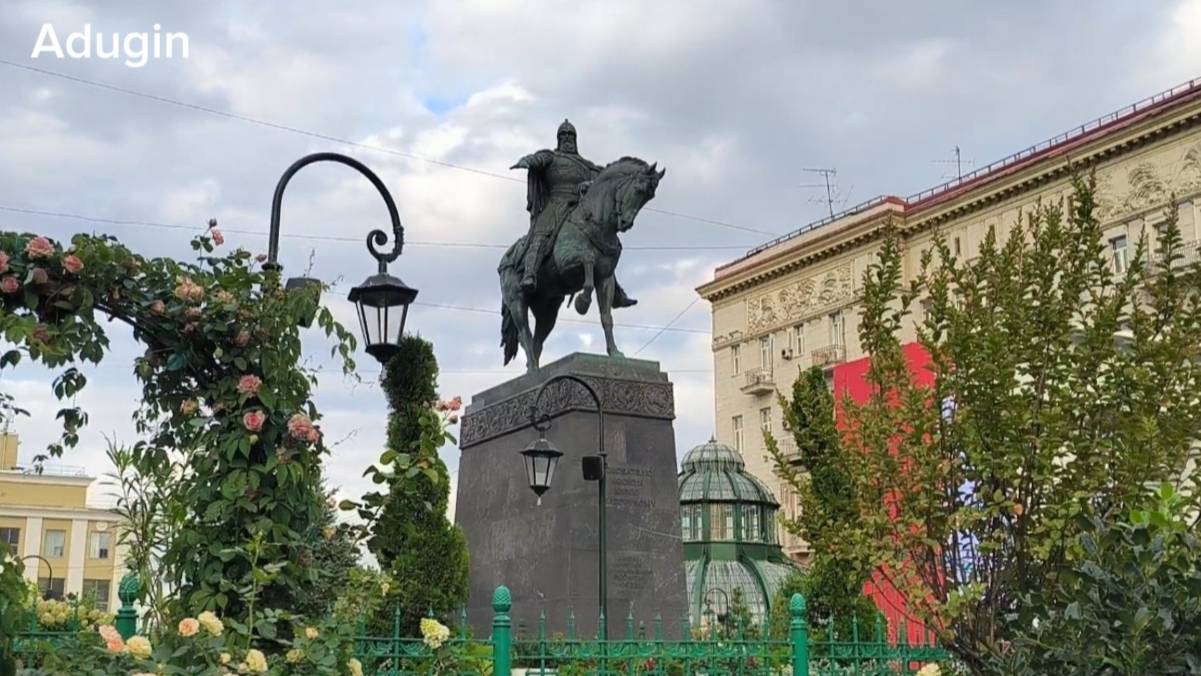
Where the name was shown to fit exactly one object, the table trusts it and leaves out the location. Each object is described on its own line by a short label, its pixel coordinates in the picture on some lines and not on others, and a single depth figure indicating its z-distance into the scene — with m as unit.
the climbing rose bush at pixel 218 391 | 6.54
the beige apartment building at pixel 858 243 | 39.62
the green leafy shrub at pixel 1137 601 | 6.03
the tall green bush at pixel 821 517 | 8.40
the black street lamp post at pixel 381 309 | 7.77
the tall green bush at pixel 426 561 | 14.50
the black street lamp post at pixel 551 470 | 11.59
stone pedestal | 12.20
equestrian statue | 13.21
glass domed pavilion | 34.66
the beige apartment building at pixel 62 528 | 71.88
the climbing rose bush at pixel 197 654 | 5.61
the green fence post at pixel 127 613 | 6.50
